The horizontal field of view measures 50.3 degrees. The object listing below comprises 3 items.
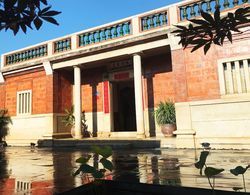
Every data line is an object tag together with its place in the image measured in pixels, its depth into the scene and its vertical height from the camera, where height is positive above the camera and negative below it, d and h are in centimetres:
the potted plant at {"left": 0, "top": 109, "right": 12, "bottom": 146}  1625 +50
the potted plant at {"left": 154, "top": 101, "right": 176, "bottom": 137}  1143 +42
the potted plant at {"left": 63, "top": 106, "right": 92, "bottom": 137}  1482 +51
